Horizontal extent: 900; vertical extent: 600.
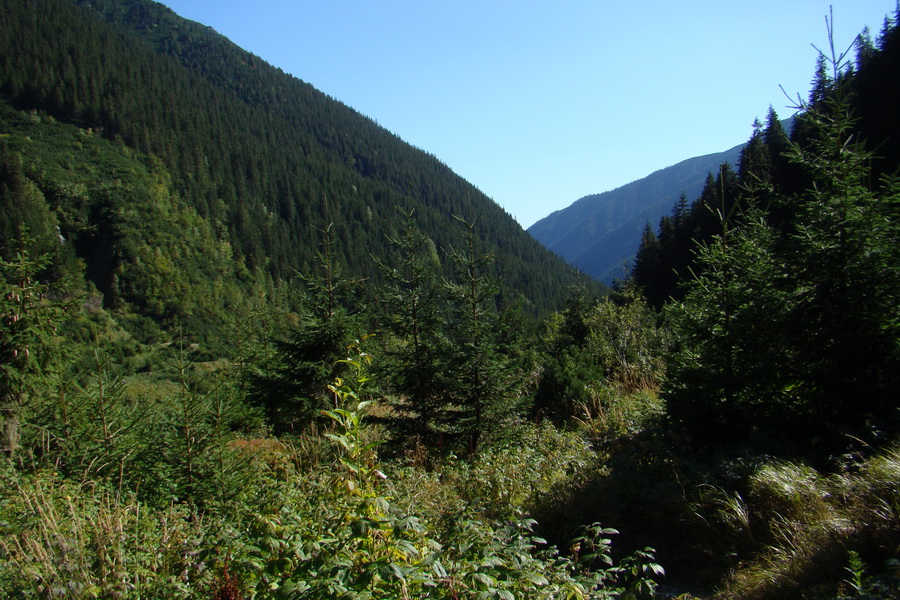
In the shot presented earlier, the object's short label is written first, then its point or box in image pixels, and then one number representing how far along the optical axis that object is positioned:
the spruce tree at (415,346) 9.25
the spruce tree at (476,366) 8.55
